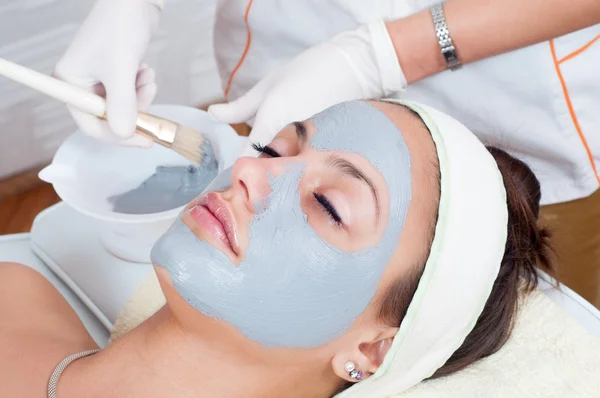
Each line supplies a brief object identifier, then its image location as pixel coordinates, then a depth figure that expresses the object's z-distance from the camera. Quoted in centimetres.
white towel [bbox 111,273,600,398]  110
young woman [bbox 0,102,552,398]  91
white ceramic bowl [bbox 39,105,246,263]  116
